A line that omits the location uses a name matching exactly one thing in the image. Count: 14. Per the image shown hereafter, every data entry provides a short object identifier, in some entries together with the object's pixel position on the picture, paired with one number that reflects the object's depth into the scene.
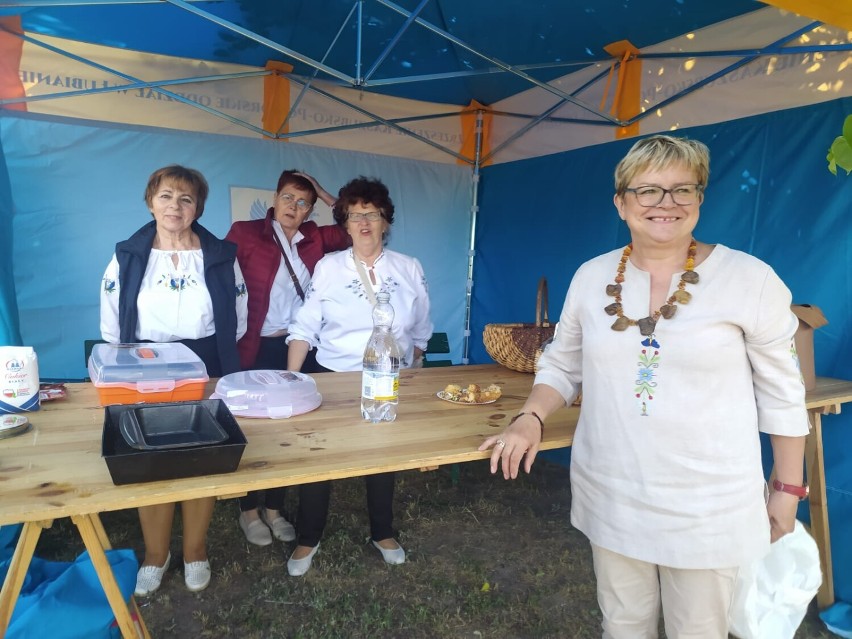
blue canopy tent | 2.96
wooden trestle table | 1.14
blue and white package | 1.51
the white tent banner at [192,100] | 3.82
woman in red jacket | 3.08
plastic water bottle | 1.61
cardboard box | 2.31
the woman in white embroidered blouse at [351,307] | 2.57
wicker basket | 2.51
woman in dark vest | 2.36
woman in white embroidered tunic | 1.33
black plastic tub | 1.17
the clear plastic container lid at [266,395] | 1.72
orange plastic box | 1.70
